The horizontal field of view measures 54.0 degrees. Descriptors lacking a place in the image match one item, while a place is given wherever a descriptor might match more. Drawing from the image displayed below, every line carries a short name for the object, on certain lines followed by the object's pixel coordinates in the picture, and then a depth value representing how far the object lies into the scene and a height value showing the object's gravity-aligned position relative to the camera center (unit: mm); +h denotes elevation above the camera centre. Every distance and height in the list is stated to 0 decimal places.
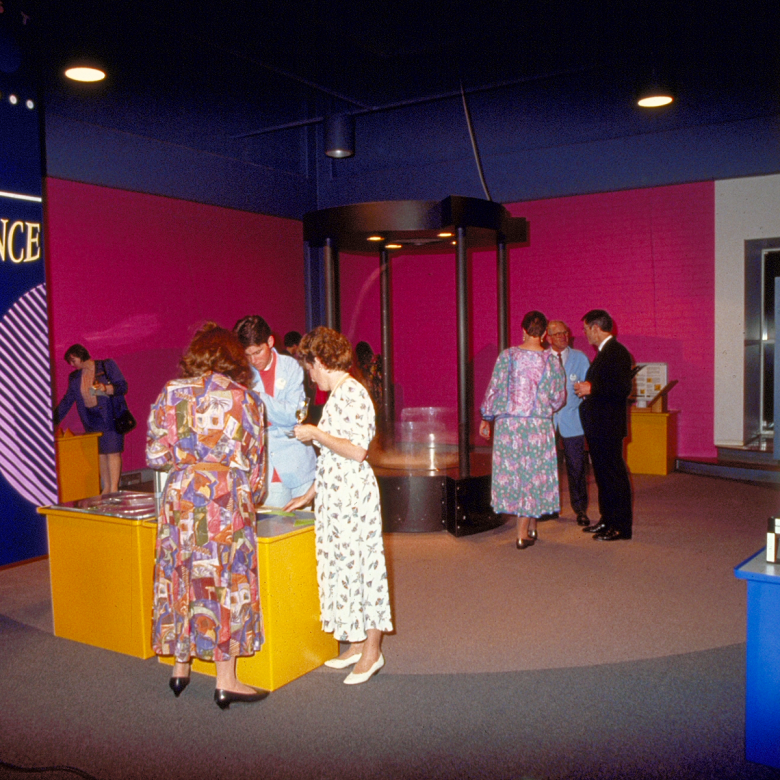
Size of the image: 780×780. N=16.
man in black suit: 5137 -401
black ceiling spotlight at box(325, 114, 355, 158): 8977 +2611
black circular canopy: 5746 +1053
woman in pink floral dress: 5109 -478
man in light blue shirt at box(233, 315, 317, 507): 3783 -264
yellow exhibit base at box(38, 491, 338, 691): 3121 -985
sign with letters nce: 5035 +365
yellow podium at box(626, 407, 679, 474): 8062 -979
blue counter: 2387 -982
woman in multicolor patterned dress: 2768 -524
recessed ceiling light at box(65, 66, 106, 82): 4941 +1882
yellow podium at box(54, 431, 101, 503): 6492 -883
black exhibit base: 5672 -1095
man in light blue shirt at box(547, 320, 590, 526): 5910 -553
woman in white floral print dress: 3064 -629
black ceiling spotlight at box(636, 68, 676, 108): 6227 +2127
